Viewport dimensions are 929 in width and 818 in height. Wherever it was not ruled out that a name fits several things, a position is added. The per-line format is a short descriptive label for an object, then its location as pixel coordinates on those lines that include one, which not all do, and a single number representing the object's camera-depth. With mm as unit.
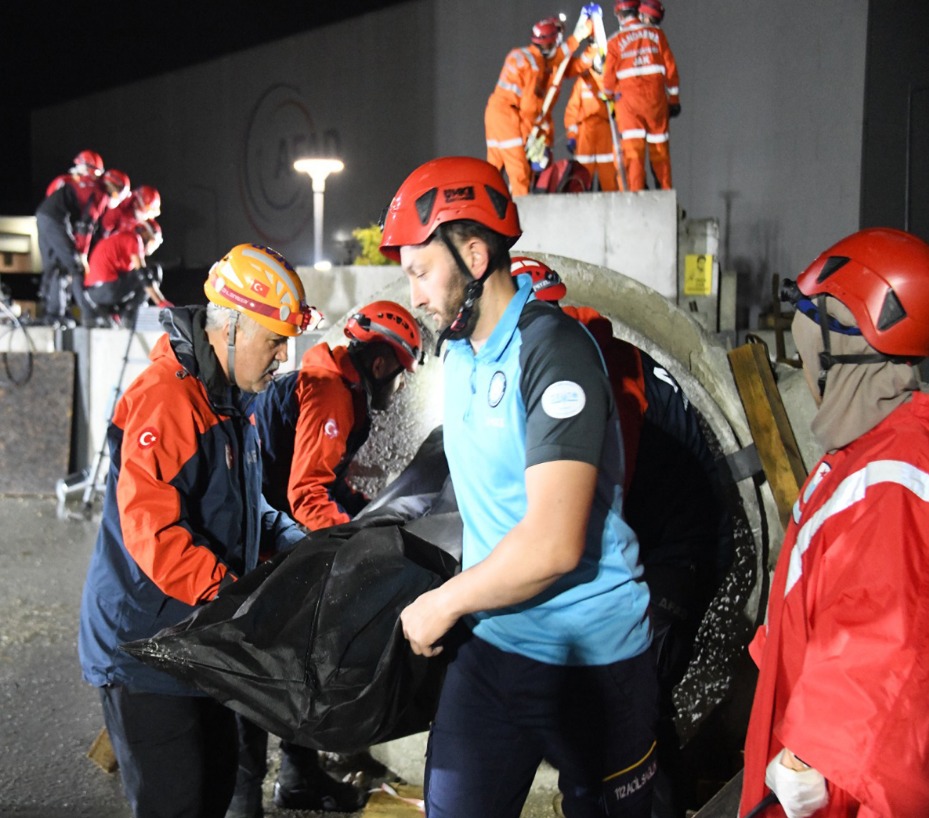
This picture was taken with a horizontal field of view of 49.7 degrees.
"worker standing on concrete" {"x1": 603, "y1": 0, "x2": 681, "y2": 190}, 8086
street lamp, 10008
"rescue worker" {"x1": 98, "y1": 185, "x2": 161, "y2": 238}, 12891
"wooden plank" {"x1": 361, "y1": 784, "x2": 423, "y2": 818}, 3609
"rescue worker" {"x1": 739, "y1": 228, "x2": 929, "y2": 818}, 1600
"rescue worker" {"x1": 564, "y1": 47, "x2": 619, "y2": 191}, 8727
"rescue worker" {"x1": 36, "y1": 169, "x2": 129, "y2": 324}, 12391
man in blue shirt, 1826
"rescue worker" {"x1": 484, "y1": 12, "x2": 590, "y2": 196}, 8156
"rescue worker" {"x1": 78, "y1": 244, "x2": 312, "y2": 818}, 2486
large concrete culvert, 3969
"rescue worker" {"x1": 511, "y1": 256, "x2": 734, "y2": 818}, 3371
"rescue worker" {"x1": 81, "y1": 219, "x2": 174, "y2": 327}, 11703
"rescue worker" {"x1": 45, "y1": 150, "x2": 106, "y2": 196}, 12773
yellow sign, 6262
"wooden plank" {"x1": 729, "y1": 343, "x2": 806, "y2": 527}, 3873
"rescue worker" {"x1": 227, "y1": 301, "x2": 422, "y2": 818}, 3646
